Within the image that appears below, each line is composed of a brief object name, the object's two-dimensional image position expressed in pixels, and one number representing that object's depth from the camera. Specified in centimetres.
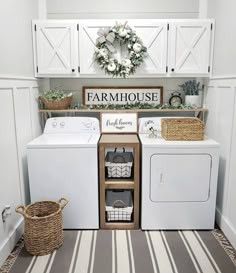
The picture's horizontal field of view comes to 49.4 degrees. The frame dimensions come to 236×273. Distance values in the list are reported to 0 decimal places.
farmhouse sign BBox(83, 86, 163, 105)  297
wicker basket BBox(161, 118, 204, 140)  240
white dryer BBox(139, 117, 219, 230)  227
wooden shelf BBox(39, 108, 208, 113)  278
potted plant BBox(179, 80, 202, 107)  284
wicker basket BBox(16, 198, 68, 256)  202
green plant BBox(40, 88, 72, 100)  272
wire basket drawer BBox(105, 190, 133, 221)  242
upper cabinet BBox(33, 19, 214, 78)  256
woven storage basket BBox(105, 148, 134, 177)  243
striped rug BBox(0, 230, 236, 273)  189
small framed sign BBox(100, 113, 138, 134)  280
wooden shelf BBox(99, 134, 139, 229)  231
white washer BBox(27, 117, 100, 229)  227
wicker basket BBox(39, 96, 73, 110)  273
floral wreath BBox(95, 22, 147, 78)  253
